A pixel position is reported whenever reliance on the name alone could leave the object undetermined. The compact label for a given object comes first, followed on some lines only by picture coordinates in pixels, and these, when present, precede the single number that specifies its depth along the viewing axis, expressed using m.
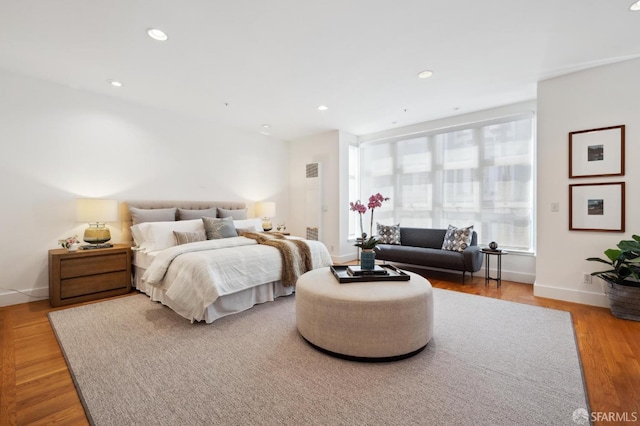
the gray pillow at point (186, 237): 3.70
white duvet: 2.72
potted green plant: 2.79
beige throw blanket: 3.41
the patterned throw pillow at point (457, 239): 4.42
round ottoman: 2.03
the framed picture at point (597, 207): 3.11
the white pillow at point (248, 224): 4.59
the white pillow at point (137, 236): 3.81
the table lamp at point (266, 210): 5.55
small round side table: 4.10
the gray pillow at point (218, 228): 4.00
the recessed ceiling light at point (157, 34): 2.49
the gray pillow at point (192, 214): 4.46
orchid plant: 2.60
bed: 2.77
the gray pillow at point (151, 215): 4.04
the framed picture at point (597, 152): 3.11
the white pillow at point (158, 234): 3.65
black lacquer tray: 2.43
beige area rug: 1.54
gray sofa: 4.13
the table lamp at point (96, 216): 3.49
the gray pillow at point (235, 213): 4.93
